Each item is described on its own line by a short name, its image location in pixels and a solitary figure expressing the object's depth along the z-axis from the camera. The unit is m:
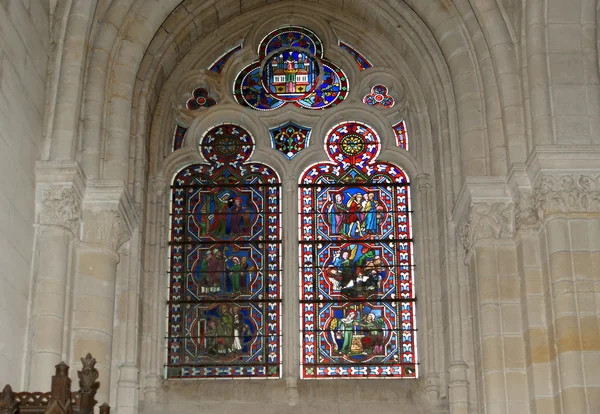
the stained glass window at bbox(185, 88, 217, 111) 19.14
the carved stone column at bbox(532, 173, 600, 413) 13.39
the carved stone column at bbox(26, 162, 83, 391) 13.70
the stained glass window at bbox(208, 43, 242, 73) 19.41
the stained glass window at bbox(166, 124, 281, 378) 17.06
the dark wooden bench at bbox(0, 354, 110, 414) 10.09
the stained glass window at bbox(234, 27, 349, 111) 19.14
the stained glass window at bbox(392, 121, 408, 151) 18.72
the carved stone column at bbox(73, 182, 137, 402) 14.45
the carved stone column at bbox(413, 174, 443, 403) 16.42
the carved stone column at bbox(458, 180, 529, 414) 14.32
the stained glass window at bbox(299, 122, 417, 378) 17.00
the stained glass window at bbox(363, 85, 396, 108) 19.03
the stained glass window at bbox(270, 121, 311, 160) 18.72
